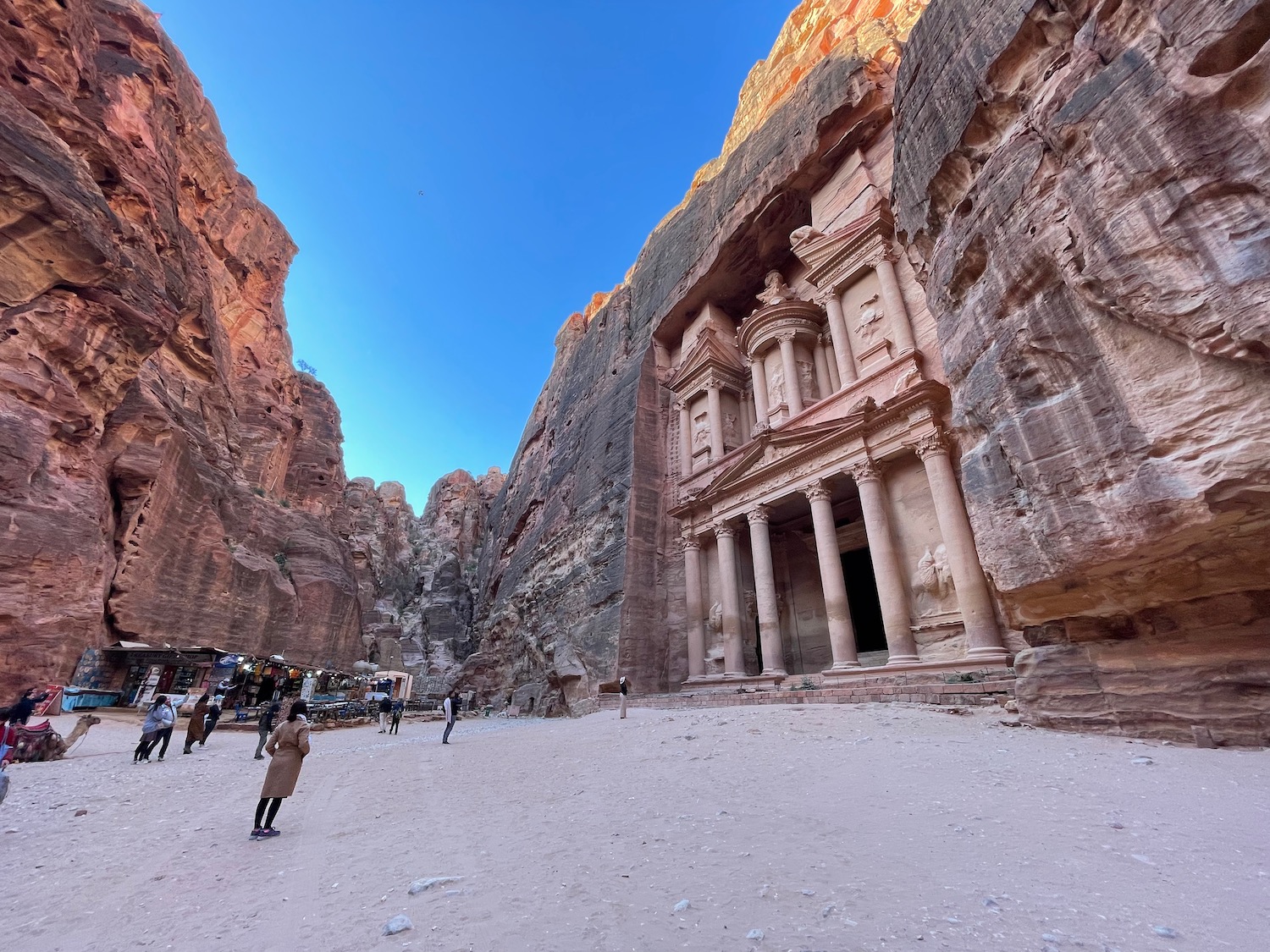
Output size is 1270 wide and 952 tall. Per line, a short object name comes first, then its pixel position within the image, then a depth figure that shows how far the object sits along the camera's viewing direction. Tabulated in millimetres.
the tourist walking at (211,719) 12000
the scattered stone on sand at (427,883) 3402
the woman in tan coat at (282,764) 4930
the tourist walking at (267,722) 12212
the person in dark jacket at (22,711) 9570
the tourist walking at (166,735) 9852
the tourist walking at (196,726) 10999
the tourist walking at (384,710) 17039
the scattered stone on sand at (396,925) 2844
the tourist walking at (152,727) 9641
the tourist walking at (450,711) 12859
